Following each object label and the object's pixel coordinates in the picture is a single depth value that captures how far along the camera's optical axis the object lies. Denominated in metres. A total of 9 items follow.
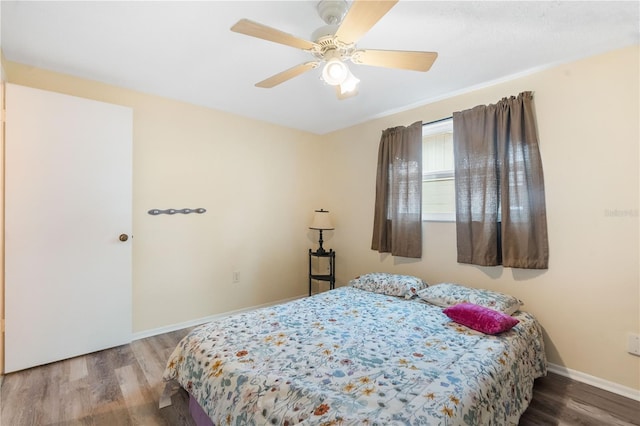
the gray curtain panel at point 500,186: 2.26
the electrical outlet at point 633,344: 1.88
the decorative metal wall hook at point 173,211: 2.83
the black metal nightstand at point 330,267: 3.68
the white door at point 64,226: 2.15
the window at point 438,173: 2.86
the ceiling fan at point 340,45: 1.32
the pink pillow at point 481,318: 1.83
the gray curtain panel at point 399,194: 2.97
